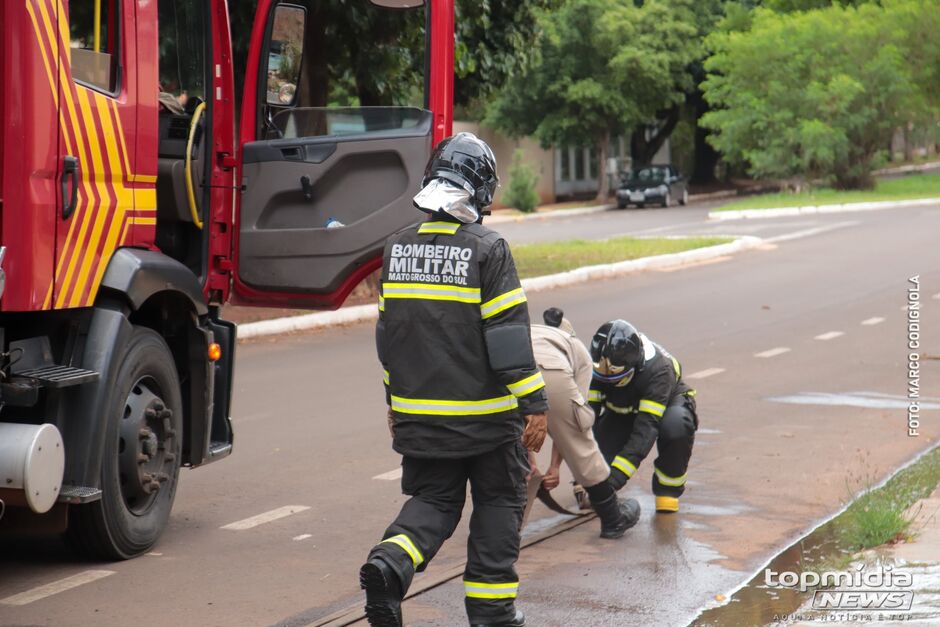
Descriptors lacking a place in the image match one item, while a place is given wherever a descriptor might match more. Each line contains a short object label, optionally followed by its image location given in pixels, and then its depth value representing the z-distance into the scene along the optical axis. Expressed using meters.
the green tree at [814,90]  40.78
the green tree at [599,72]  43.25
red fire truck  5.21
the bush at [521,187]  40.97
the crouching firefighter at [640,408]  6.72
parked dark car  43.06
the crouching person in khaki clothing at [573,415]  6.22
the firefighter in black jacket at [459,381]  4.66
